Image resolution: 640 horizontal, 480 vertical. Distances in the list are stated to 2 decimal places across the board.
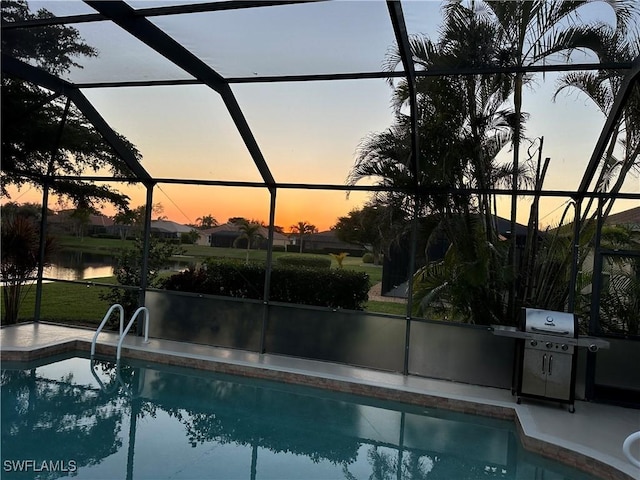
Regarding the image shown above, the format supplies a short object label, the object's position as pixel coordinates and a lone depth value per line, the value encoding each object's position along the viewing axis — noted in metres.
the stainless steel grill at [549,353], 5.04
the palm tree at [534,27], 4.77
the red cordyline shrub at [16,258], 7.59
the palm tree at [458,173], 6.06
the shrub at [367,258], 7.62
